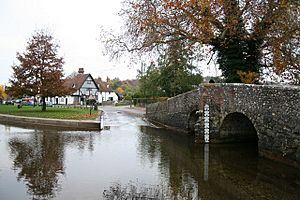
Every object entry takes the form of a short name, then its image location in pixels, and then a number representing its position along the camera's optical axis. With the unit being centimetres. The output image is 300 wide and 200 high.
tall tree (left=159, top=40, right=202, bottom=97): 3562
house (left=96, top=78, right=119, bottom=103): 8612
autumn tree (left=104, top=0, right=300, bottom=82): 1716
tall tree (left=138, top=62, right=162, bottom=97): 4128
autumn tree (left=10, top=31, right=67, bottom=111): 2761
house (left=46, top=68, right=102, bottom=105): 6969
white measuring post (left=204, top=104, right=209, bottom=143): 1440
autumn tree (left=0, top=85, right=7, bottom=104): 8548
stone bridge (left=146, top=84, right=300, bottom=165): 966
